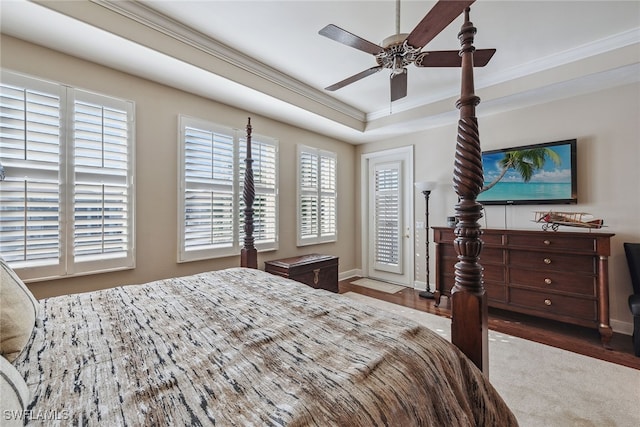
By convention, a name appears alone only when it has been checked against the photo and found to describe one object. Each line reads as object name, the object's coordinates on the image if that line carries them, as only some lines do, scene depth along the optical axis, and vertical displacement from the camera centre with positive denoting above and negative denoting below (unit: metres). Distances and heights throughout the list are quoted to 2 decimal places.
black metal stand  3.93 -0.38
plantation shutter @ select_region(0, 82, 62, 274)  1.96 +0.33
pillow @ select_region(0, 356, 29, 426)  0.55 -0.41
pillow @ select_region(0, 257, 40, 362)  0.93 -0.38
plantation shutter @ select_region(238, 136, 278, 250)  3.57 +0.36
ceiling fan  1.42 +1.08
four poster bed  0.69 -0.49
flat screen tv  3.01 +0.47
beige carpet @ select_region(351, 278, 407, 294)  4.29 -1.20
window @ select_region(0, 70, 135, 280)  1.99 +0.31
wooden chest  3.38 -0.72
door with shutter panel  4.54 -0.10
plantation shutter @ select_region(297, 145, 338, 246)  4.20 +0.32
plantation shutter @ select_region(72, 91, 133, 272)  2.27 +0.33
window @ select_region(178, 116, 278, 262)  2.93 +0.31
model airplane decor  2.68 -0.07
